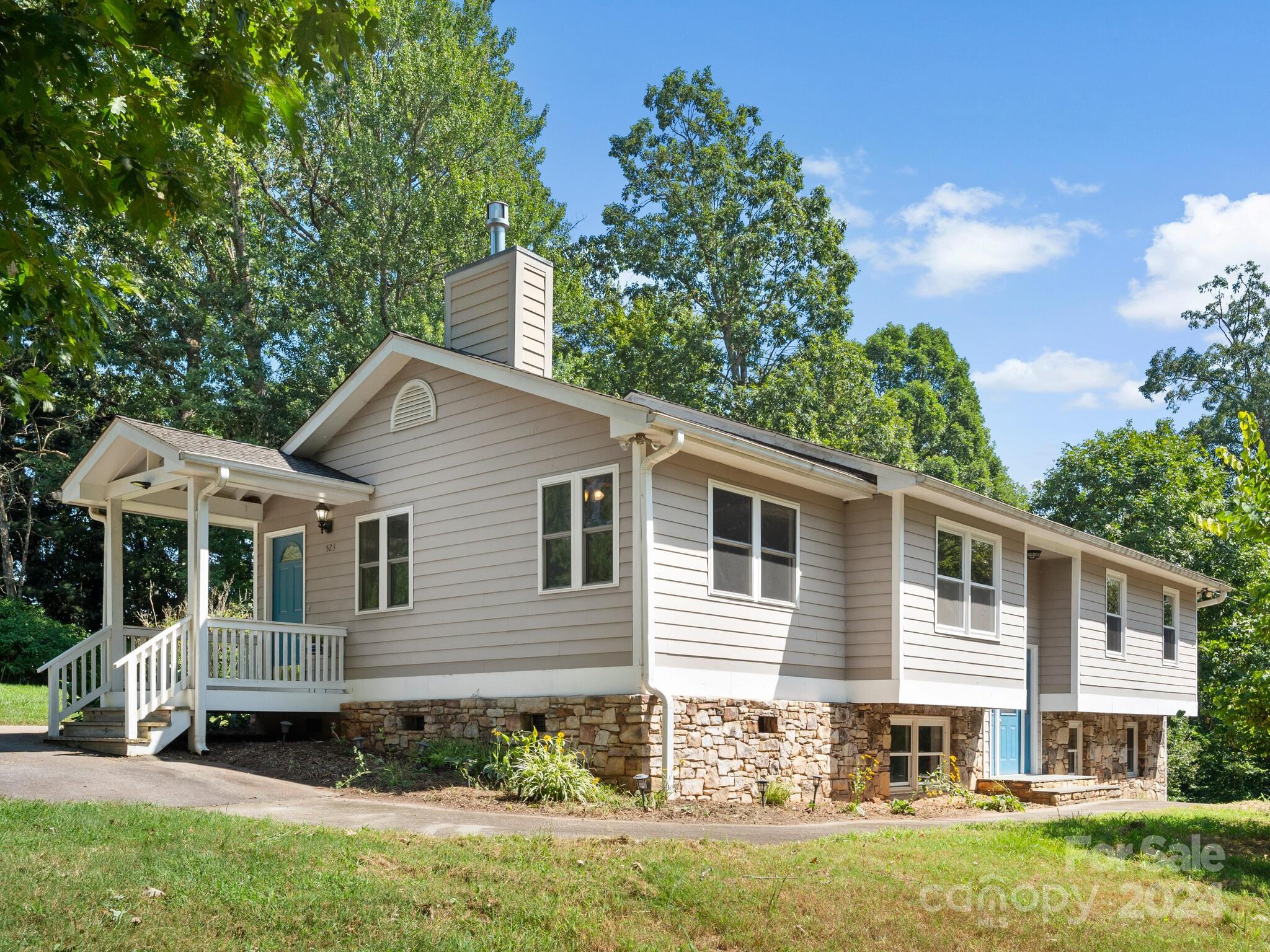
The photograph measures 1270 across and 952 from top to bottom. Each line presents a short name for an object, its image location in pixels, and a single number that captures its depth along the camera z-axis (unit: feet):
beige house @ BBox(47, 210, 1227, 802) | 40.19
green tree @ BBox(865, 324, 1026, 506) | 146.72
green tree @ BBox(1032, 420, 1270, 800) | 85.61
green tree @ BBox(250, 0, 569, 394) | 84.28
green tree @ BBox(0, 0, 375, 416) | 15.75
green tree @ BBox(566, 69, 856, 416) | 107.14
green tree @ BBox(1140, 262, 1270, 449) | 131.95
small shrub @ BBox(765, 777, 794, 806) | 41.45
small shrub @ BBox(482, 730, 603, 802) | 36.73
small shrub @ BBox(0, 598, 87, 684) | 78.69
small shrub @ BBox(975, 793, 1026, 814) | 46.19
